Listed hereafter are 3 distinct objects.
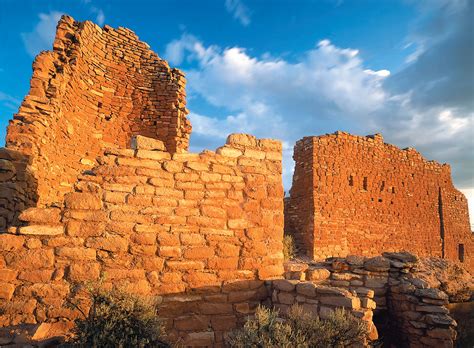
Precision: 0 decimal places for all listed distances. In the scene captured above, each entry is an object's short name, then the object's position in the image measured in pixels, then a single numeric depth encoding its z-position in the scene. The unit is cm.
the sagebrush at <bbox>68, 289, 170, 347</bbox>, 289
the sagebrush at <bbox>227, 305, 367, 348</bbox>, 298
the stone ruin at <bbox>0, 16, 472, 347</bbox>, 372
